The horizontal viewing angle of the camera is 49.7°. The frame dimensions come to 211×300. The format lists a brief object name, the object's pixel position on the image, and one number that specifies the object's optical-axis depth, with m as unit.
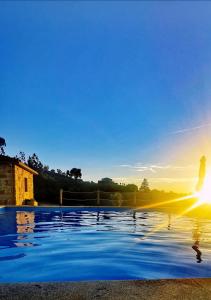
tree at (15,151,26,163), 26.77
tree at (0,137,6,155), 27.02
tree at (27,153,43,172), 28.12
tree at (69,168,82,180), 29.60
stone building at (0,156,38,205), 13.00
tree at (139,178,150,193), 27.15
